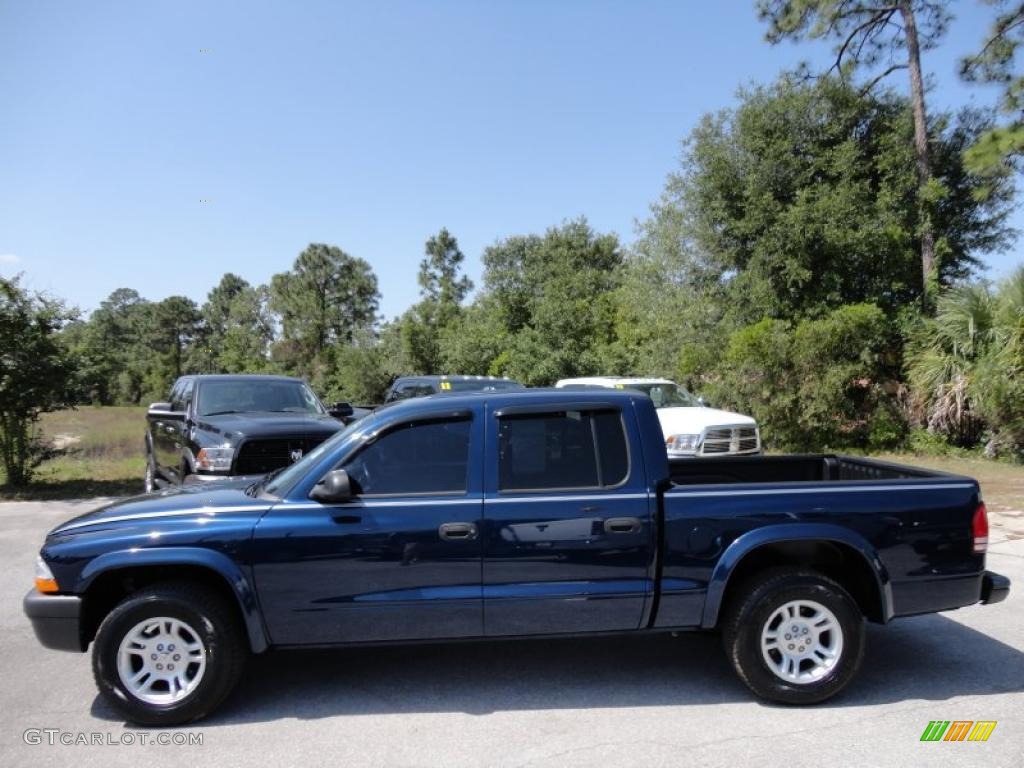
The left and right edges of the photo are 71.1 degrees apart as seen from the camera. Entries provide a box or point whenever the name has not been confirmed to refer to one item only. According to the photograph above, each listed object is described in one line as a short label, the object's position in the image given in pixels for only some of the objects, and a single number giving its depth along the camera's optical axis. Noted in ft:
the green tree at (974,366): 41.24
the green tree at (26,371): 35.22
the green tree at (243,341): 179.68
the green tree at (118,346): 37.55
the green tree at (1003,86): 43.55
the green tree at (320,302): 176.04
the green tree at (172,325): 260.42
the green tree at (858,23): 54.90
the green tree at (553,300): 90.53
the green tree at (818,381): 47.01
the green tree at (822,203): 52.60
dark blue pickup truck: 12.57
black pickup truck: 25.38
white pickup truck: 36.17
